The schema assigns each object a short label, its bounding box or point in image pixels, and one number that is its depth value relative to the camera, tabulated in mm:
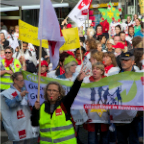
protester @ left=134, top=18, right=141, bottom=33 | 20833
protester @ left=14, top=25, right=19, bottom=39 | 21828
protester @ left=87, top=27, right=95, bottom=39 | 20380
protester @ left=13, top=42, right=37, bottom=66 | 14712
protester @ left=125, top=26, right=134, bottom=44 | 19559
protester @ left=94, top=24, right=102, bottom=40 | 20369
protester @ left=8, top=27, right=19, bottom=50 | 17619
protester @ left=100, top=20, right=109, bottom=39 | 23022
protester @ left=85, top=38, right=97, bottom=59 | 15053
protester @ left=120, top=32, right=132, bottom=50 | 16766
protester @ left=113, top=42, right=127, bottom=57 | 14556
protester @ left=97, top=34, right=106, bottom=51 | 18853
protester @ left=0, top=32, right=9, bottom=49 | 20219
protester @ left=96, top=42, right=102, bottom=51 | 15492
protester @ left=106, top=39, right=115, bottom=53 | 15697
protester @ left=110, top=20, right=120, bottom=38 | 22370
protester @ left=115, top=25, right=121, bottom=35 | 19344
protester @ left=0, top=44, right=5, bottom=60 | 14602
